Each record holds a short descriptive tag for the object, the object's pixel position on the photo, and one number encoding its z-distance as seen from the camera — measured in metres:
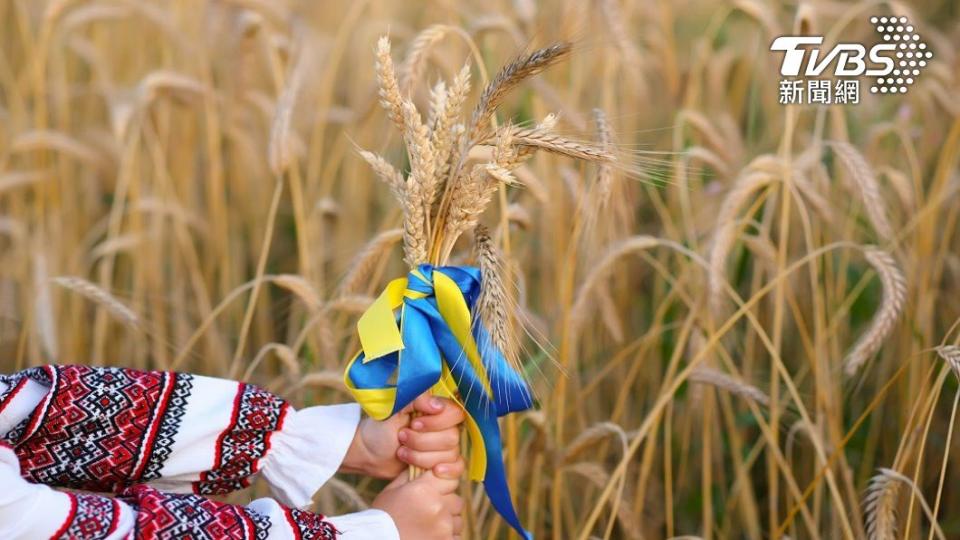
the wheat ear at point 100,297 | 1.74
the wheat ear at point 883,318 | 1.64
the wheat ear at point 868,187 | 1.75
